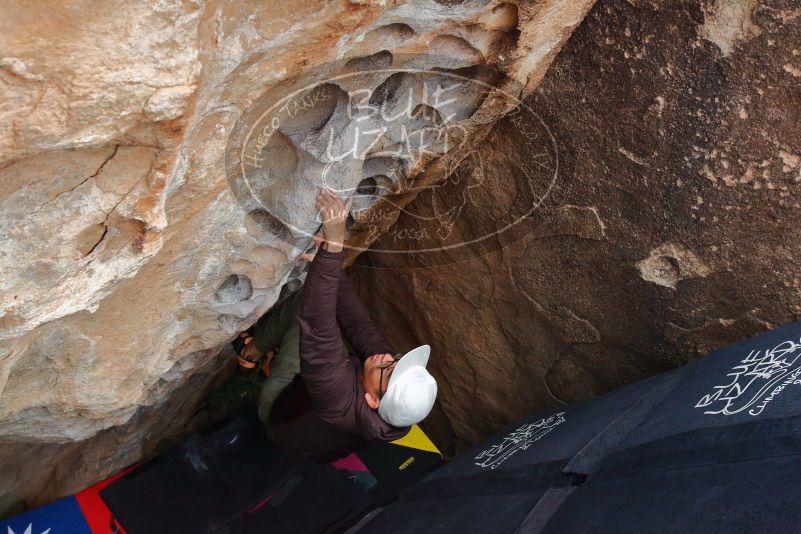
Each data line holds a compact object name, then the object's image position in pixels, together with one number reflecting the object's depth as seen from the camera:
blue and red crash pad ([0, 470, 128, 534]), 1.95
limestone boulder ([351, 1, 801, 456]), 1.24
